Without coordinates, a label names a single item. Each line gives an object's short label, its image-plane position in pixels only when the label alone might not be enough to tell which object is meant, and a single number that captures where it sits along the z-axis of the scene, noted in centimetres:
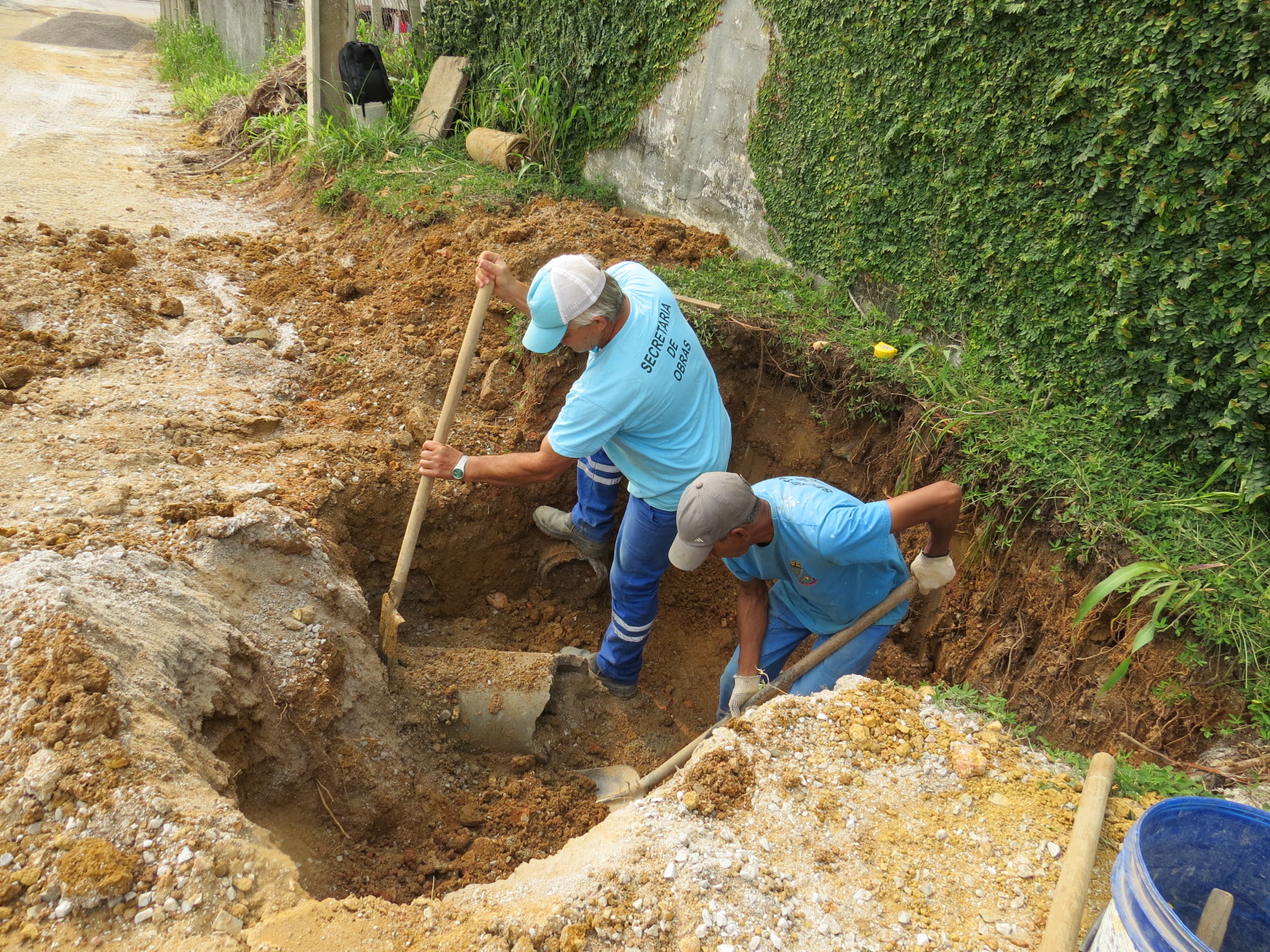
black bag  734
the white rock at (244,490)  320
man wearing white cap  299
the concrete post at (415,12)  842
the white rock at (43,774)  187
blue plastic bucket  176
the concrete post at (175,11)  1474
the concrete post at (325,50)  738
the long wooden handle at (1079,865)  186
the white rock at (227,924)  182
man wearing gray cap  264
